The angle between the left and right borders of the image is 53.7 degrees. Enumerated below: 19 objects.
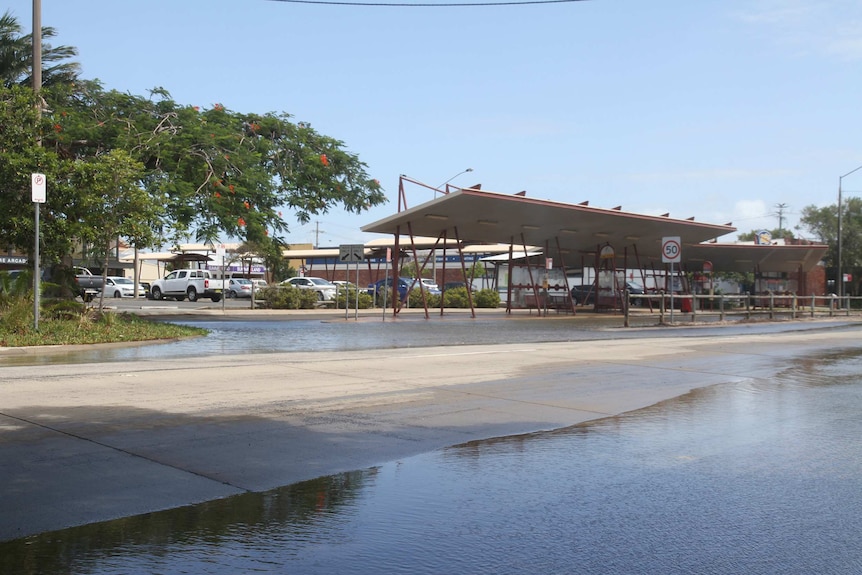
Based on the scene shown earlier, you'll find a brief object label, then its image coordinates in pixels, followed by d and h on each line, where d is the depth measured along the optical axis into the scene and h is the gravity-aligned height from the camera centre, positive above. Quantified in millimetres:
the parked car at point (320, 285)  49281 +455
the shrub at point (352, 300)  41938 -358
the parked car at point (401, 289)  49038 +258
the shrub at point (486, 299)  48875 -286
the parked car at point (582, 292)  49531 +160
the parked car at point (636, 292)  52125 -21
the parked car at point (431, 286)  55331 +515
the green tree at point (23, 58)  28281 +7796
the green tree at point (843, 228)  71812 +6048
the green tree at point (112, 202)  19125 +2038
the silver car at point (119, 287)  56031 +261
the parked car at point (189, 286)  48594 +323
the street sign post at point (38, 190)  16672 +1986
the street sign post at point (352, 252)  30266 +1459
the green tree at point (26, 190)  18859 +2249
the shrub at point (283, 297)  40719 -225
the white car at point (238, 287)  52688 +305
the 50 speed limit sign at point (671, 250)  27781 +1492
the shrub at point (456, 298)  47219 -238
